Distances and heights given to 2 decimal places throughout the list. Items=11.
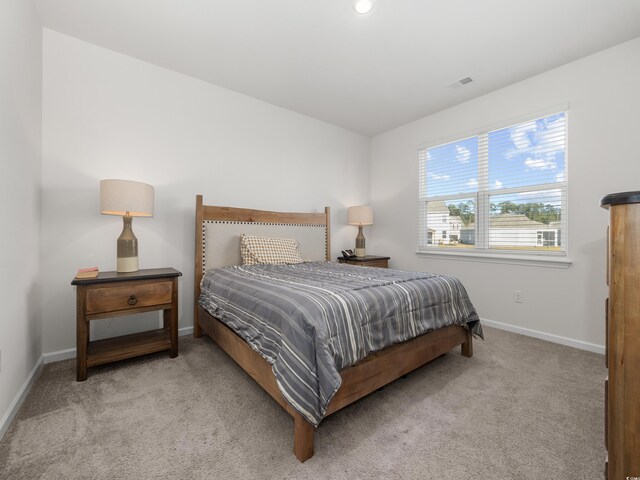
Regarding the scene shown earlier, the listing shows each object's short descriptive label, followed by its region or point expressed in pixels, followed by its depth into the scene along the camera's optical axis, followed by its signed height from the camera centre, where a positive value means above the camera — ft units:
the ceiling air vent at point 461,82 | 9.53 +5.40
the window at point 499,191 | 9.13 +1.83
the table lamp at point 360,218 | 13.21 +0.98
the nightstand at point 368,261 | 12.54 -0.97
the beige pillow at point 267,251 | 9.71 -0.43
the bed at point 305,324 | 4.33 -1.70
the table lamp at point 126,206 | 6.93 +0.79
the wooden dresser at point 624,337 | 2.36 -0.82
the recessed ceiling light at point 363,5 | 6.32 +5.28
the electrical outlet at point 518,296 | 9.73 -1.93
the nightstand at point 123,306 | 6.40 -1.68
